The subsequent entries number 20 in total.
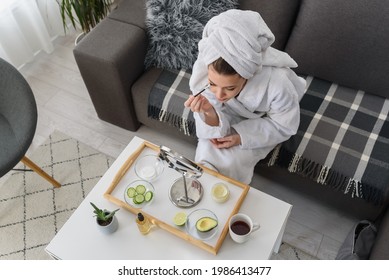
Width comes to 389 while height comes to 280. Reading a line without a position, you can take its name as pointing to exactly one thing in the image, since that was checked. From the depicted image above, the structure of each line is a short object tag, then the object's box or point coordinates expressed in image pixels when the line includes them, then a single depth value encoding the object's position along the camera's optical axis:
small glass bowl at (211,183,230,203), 1.28
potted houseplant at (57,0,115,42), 2.04
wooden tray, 1.21
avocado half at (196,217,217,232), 1.18
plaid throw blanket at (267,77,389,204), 1.40
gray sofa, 1.46
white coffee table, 1.19
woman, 1.12
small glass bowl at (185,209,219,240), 1.20
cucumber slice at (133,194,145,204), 1.28
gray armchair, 1.46
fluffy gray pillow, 1.67
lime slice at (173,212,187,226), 1.22
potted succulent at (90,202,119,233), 1.21
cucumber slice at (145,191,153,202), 1.29
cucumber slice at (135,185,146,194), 1.31
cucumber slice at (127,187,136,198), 1.30
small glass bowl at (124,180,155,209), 1.29
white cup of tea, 1.16
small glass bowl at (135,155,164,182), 1.35
